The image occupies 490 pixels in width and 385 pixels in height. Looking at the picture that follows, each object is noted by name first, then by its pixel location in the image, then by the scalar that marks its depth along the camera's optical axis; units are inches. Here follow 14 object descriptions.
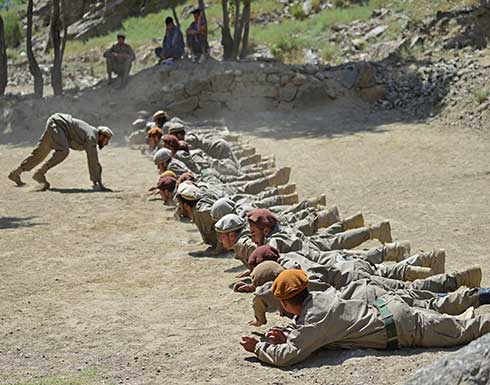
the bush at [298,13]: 1200.2
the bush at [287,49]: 978.9
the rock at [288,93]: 777.6
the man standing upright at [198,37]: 834.2
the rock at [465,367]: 147.4
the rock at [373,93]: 768.3
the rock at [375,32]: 970.7
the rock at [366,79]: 773.9
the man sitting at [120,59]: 821.2
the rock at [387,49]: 846.0
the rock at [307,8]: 1207.2
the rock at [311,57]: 926.2
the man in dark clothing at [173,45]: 834.2
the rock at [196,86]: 776.3
